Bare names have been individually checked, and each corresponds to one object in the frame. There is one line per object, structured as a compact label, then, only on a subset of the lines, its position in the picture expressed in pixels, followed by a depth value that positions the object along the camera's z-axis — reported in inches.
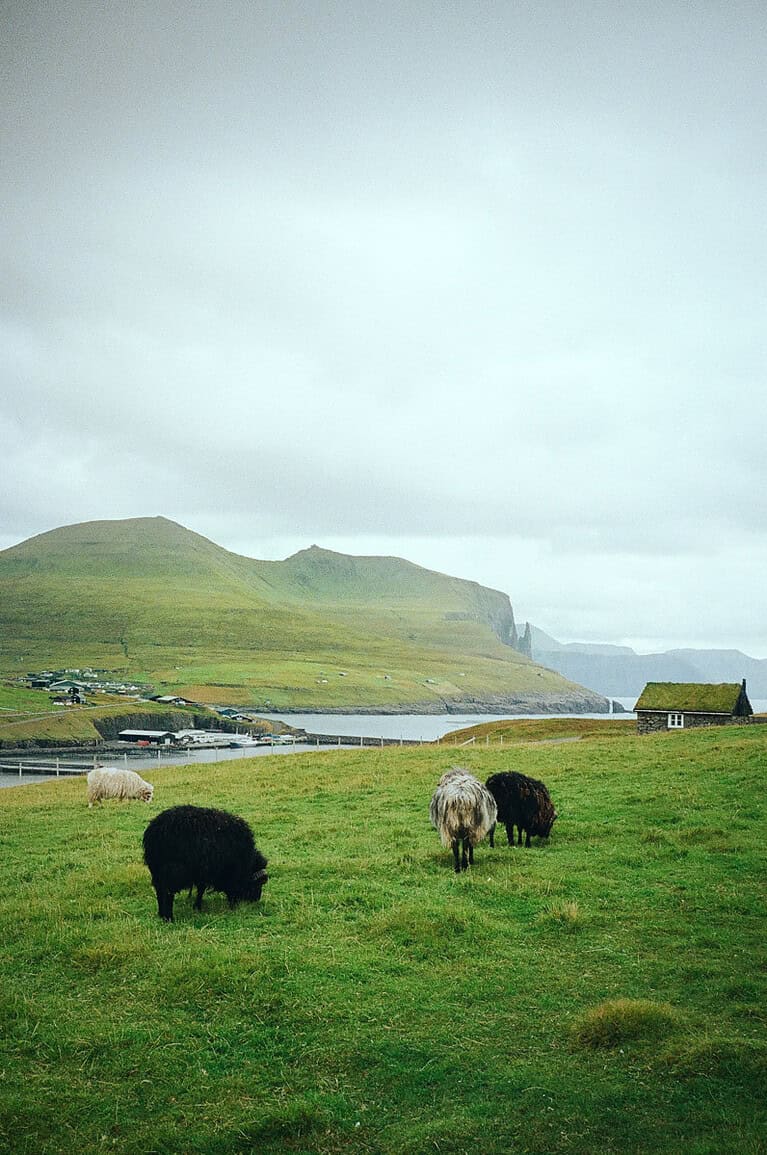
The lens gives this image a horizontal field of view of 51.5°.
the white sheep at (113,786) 1182.3
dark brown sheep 753.6
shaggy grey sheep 649.6
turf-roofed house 2472.9
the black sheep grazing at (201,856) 522.9
